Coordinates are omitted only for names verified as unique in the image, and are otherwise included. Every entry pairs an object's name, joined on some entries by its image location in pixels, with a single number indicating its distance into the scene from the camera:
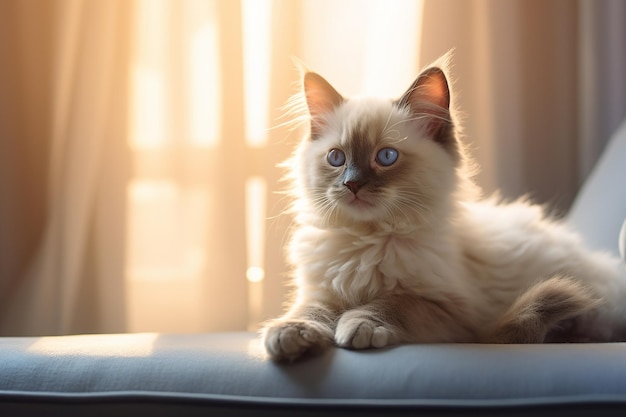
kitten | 0.56
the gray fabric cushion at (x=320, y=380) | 0.47
